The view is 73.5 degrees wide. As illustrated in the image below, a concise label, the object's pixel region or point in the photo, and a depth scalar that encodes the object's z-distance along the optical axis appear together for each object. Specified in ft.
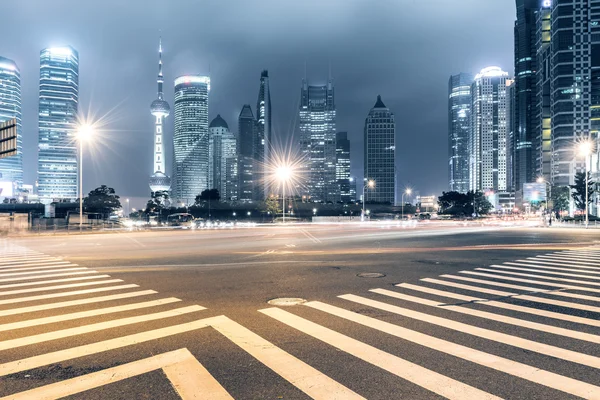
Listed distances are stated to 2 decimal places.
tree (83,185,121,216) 401.08
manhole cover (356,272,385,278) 39.99
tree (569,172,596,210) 280.88
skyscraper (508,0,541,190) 611.79
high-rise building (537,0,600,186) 491.72
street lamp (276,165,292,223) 184.42
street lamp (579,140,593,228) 149.59
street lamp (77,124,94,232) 120.39
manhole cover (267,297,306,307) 28.27
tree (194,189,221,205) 535.19
